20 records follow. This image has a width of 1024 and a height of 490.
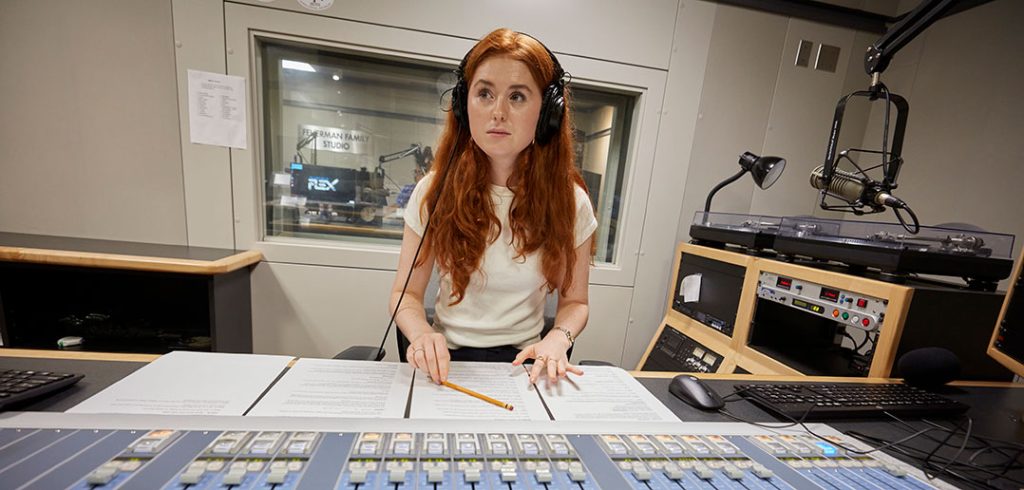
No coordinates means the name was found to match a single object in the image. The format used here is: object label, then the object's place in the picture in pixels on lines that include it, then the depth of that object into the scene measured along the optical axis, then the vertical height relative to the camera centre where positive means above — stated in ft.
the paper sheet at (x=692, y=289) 4.67 -0.95
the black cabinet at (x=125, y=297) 4.14 -1.87
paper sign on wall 4.83 +0.87
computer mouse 1.99 -1.01
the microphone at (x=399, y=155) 5.71 +0.55
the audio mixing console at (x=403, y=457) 1.17 -1.00
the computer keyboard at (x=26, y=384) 1.46 -1.00
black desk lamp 4.31 +0.69
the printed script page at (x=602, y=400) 1.85 -1.07
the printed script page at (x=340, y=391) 1.67 -1.07
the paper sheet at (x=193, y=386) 1.58 -1.07
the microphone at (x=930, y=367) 2.47 -0.89
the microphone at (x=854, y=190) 3.19 +0.40
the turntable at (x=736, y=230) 4.02 -0.11
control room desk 1.74 -1.10
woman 3.05 -0.34
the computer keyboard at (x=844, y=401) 2.01 -1.02
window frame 4.83 +1.37
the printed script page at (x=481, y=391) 1.75 -1.08
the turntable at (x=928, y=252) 2.82 -0.12
